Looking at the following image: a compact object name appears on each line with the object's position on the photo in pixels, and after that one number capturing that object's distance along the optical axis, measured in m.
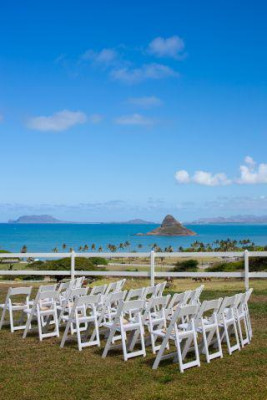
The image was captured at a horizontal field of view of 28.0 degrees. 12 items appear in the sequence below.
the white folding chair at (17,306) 10.09
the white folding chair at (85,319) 8.49
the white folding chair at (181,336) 7.22
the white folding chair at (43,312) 9.41
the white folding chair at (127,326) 7.86
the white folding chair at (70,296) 9.54
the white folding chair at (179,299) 8.69
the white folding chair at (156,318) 8.24
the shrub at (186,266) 33.09
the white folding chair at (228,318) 8.09
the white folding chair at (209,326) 7.62
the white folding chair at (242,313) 8.62
